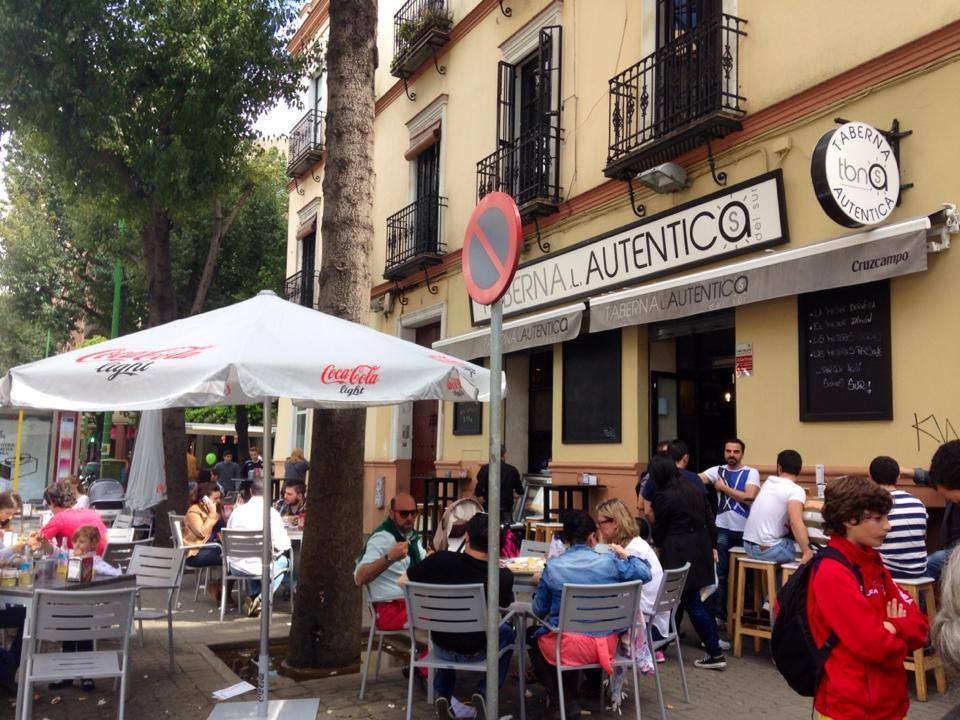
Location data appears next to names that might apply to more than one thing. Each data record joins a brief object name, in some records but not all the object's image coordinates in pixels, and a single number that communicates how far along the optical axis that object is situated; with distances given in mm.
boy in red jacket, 2820
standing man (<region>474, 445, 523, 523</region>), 10734
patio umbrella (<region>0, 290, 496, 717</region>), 4516
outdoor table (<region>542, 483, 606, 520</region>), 10244
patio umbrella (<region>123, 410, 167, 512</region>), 12047
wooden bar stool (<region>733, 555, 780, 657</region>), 6863
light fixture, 9188
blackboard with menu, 7102
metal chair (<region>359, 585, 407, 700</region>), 5609
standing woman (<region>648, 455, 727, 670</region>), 6590
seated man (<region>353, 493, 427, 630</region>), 5727
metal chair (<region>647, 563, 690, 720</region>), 5605
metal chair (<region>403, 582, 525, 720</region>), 4871
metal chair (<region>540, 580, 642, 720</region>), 4875
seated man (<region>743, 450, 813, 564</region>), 6867
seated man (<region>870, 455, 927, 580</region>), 5887
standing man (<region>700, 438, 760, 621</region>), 7777
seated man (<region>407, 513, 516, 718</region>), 5023
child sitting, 5980
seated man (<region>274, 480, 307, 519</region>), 11148
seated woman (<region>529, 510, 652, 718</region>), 5039
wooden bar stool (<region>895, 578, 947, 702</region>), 5656
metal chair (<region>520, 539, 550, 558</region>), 7621
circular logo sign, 6531
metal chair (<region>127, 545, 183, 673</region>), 6418
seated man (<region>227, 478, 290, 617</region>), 8617
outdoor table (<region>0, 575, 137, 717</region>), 5305
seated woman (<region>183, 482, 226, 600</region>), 9422
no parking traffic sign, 4164
